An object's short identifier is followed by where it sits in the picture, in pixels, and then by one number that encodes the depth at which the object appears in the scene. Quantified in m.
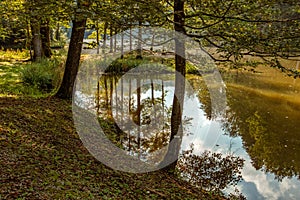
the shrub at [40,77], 9.23
